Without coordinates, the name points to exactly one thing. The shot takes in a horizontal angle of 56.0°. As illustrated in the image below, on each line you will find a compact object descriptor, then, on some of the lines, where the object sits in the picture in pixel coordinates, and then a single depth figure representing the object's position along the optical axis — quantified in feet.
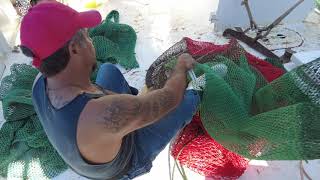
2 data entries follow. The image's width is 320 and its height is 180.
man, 2.94
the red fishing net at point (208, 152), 4.72
